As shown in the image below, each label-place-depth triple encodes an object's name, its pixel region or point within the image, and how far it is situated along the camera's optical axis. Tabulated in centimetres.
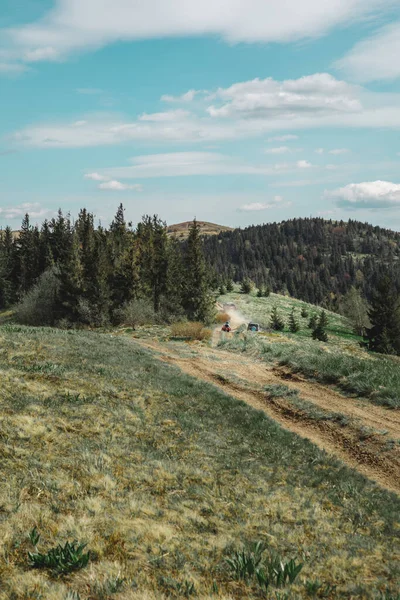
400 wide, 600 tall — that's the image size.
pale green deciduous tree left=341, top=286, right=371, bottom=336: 8400
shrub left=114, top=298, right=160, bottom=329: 5309
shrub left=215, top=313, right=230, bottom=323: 6241
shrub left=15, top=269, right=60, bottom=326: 6116
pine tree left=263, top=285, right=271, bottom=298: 9971
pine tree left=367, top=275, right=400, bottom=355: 5944
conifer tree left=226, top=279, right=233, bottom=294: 10281
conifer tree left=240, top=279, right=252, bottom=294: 10312
